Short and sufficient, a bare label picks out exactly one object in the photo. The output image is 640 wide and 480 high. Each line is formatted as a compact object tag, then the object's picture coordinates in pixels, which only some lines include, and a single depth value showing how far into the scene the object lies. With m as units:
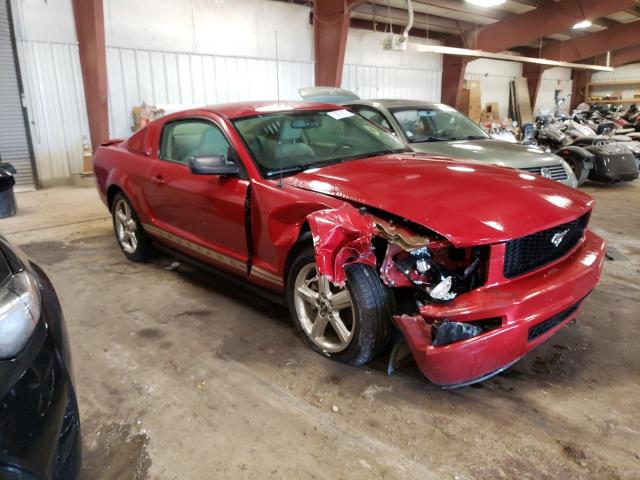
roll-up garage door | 7.34
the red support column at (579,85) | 20.55
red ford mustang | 1.93
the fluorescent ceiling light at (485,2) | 9.03
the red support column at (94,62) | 7.53
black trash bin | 5.77
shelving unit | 19.17
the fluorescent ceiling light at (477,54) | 9.07
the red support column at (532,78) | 17.72
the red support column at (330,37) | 9.71
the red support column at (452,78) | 14.28
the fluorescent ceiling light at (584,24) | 11.54
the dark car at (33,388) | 1.10
